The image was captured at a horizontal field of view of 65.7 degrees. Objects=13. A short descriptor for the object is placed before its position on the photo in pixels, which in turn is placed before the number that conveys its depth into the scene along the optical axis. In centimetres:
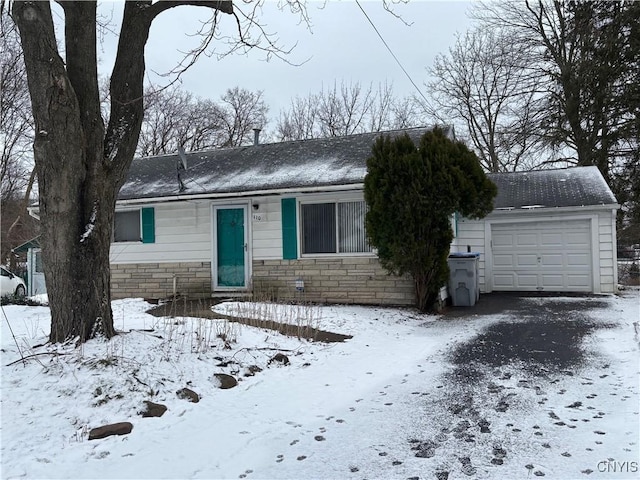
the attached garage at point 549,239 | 1202
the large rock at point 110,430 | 361
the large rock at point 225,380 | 487
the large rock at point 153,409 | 404
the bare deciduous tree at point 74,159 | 480
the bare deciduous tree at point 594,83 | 1731
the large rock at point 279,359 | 571
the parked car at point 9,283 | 1495
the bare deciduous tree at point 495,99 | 2141
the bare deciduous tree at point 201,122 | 3039
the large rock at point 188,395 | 444
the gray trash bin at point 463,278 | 1008
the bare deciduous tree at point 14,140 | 947
